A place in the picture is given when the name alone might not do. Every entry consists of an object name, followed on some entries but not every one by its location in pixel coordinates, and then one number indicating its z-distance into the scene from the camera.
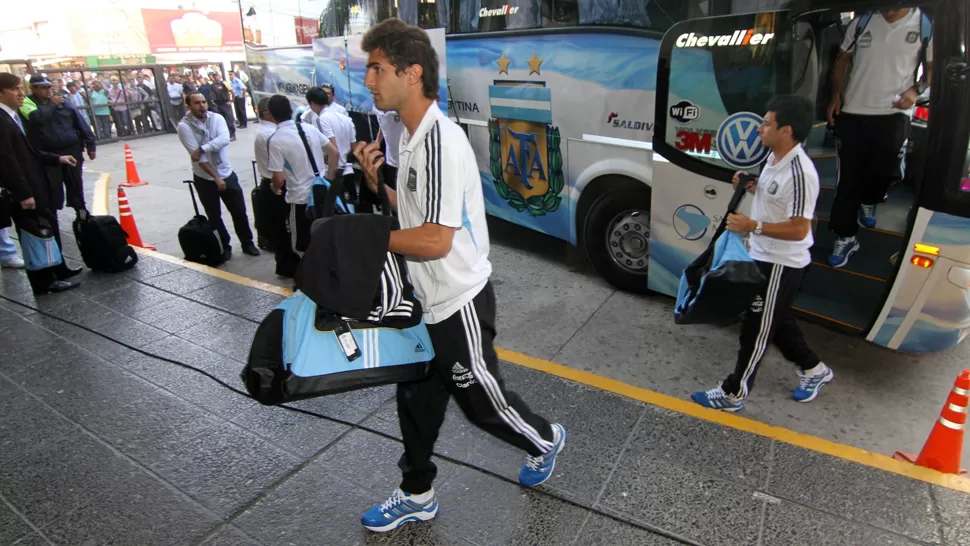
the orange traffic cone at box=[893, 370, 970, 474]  2.90
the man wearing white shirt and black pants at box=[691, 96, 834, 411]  3.04
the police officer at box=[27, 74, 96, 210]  6.87
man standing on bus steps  4.61
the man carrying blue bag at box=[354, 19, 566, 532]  2.00
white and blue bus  3.50
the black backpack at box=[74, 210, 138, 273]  5.86
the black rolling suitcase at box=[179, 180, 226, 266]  6.56
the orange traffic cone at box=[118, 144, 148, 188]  12.11
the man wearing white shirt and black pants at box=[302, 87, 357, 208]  6.82
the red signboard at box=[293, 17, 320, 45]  8.76
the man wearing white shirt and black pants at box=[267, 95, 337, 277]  5.55
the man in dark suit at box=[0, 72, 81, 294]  5.05
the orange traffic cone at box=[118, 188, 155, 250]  7.37
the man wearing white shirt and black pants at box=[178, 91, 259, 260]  6.71
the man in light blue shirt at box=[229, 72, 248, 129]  20.61
